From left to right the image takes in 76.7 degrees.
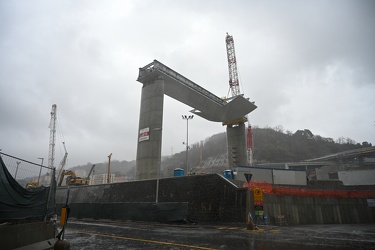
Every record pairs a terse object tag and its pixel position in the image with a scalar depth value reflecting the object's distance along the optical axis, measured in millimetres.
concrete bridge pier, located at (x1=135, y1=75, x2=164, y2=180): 34091
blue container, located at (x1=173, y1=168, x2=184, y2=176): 29423
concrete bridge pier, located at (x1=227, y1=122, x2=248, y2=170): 54062
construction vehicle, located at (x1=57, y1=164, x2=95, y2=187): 51375
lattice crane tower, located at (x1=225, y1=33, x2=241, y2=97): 74375
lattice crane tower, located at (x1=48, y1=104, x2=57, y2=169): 92212
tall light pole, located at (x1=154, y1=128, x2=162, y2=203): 23627
